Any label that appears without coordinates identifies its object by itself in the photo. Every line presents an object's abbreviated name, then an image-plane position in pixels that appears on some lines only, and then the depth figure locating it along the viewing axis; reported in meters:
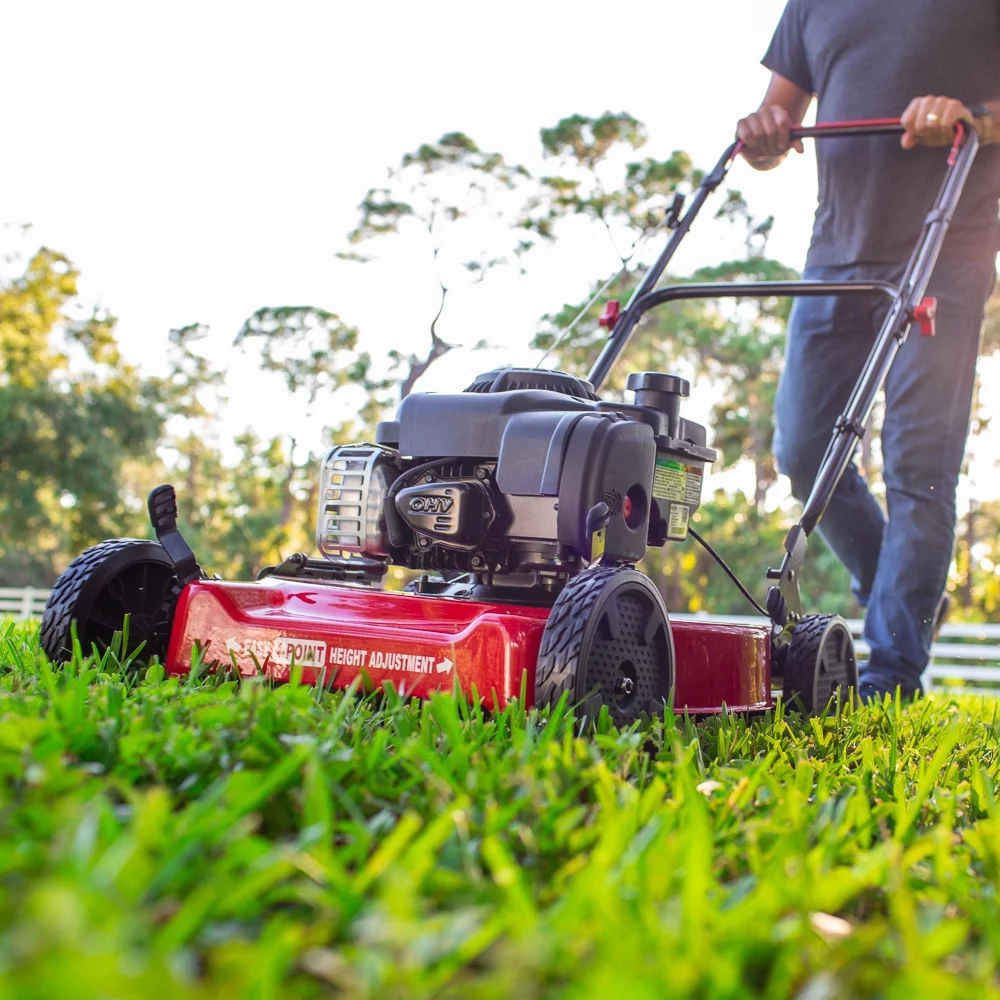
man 3.43
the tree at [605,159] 18.91
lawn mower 2.01
